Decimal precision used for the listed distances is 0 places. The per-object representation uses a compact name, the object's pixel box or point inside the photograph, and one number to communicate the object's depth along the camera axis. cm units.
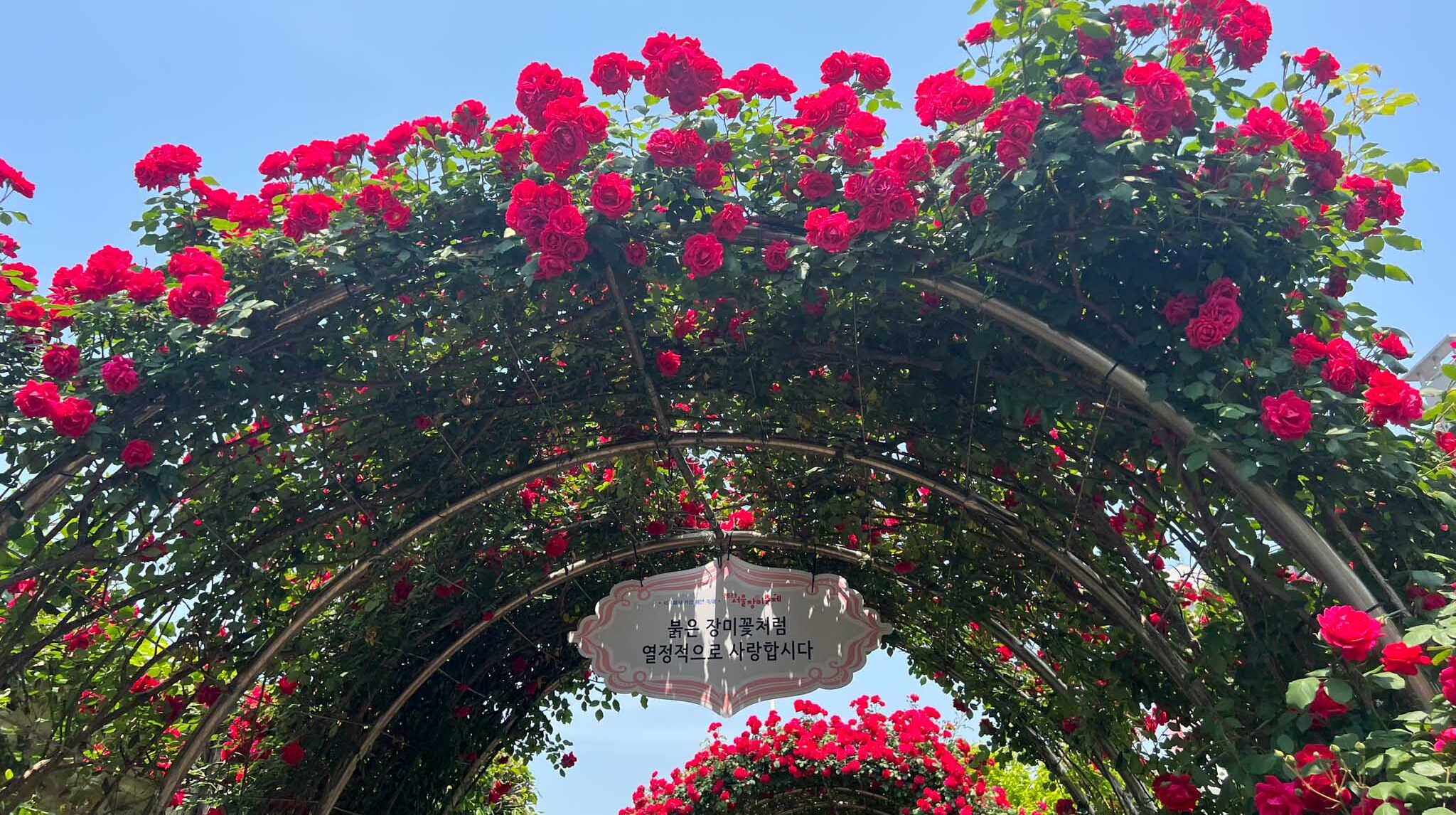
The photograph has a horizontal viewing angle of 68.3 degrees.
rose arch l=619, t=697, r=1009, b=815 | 762
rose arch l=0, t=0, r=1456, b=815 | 226
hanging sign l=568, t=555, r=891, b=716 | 379
